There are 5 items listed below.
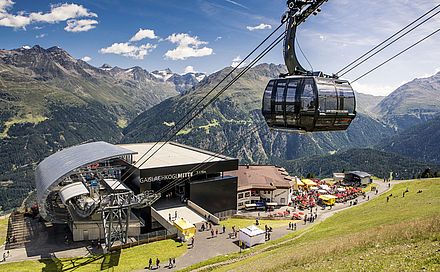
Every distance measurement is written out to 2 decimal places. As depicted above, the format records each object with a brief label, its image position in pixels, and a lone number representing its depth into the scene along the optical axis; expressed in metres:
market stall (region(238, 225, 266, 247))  37.19
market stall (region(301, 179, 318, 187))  77.12
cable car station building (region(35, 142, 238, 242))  38.34
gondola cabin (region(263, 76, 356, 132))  14.24
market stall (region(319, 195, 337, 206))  60.50
